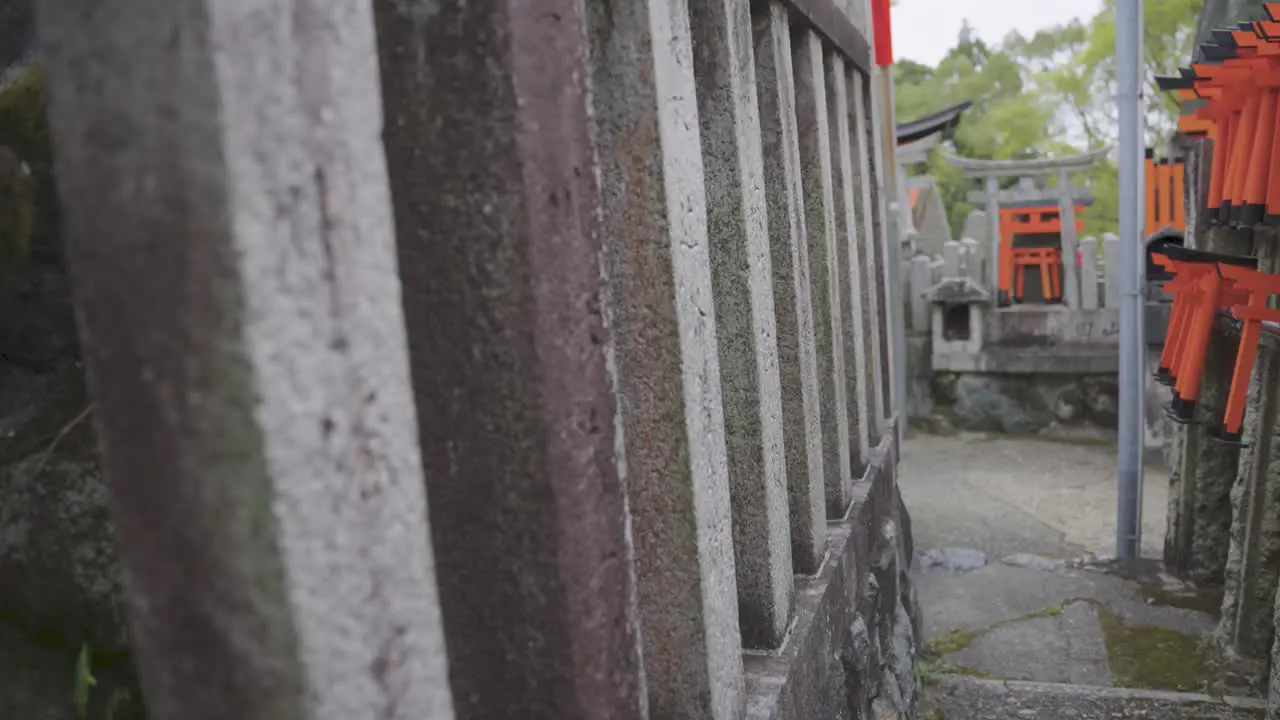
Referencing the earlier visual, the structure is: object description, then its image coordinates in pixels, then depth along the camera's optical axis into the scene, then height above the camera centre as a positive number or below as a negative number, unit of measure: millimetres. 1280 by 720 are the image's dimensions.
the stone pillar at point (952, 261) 13789 -323
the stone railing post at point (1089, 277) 13273 -712
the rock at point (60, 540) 1523 -388
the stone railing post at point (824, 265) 3643 -60
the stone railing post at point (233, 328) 902 -29
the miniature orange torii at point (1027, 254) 14484 -318
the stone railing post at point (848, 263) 4230 -65
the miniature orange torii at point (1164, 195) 12695 +416
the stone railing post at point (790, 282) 3021 -99
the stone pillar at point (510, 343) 1377 -107
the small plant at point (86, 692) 1497 -648
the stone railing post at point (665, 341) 1927 -177
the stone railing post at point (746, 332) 2545 -219
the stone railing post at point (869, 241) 5090 +40
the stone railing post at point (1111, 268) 12867 -588
